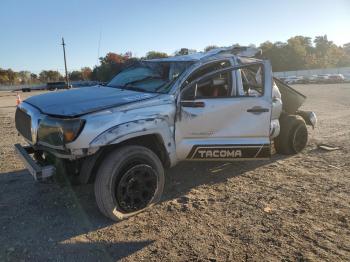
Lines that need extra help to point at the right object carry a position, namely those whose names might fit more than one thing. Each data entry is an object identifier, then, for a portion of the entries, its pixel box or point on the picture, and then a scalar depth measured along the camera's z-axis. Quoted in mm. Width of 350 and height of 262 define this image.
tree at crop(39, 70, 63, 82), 110875
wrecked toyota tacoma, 3889
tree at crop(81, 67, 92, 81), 91250
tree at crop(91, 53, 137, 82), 66562
